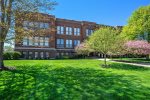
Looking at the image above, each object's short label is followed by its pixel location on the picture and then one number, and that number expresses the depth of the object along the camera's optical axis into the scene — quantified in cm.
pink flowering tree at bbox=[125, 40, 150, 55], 1363
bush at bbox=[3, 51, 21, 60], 1381
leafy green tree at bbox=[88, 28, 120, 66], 970
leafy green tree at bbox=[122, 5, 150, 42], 1639
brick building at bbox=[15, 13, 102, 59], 1828
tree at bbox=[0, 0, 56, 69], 649
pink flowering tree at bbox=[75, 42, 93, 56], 1772
